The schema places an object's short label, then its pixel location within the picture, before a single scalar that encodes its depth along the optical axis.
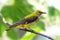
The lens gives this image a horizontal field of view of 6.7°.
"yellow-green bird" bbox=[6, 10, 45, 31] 2.41
